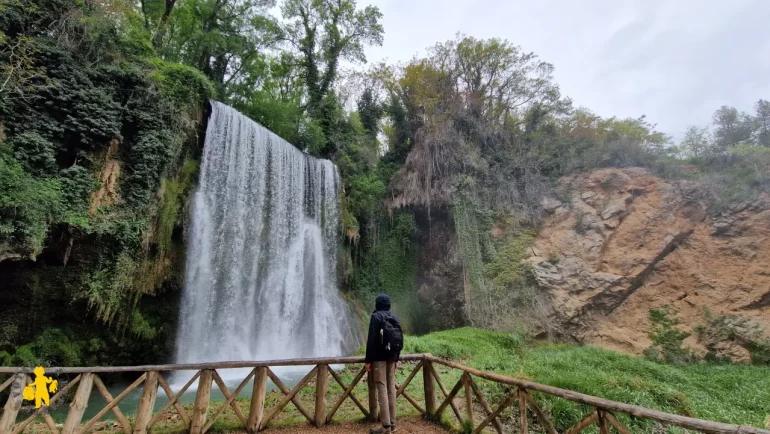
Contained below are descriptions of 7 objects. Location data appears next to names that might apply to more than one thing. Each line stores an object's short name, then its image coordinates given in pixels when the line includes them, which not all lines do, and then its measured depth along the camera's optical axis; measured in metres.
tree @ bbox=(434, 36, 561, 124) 19.08
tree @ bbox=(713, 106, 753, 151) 17.75
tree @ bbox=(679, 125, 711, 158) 17.26
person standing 4.23
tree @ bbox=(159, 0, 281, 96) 15.66
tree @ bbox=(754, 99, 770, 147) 17.72
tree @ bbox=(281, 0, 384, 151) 19.09
